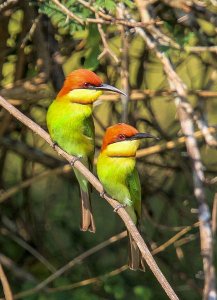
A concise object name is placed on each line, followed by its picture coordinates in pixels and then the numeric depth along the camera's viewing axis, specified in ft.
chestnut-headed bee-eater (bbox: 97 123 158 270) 17.35
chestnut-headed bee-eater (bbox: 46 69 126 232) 17.37
